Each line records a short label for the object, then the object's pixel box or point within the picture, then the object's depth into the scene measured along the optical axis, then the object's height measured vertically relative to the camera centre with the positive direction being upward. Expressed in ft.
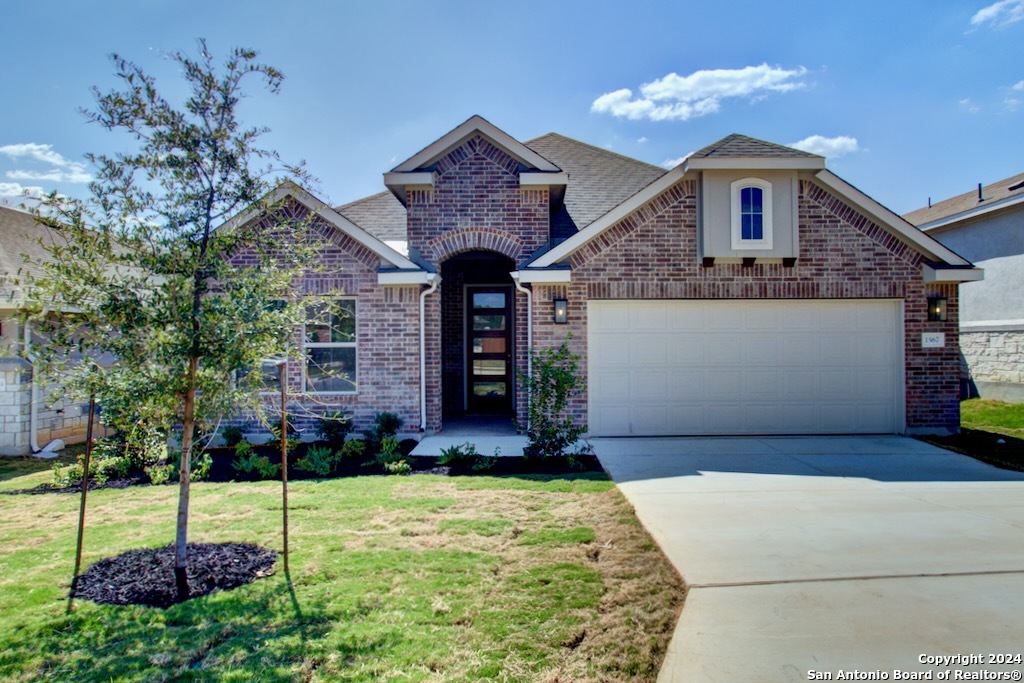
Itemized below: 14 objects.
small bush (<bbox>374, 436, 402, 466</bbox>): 28.46 -5.62
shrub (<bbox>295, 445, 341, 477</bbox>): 27.04 -5.77
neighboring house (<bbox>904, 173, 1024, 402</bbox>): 48.73 +3.73
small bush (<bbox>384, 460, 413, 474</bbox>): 26.84 -5.85
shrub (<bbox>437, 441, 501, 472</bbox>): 27.84 -5.73
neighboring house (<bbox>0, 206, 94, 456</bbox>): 33.22 -4.05
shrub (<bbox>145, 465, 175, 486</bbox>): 20.75 -5.58
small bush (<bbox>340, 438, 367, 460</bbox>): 30.30 -5.69
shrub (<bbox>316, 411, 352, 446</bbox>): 32.73 -5.06
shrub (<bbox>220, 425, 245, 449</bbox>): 32.30 -5.22
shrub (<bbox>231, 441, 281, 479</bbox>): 26.68 -5.80
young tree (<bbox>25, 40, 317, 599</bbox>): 14.02 +1.54
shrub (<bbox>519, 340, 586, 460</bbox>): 28.35 -3.27
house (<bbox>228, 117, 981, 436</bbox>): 33.17 +1.56
